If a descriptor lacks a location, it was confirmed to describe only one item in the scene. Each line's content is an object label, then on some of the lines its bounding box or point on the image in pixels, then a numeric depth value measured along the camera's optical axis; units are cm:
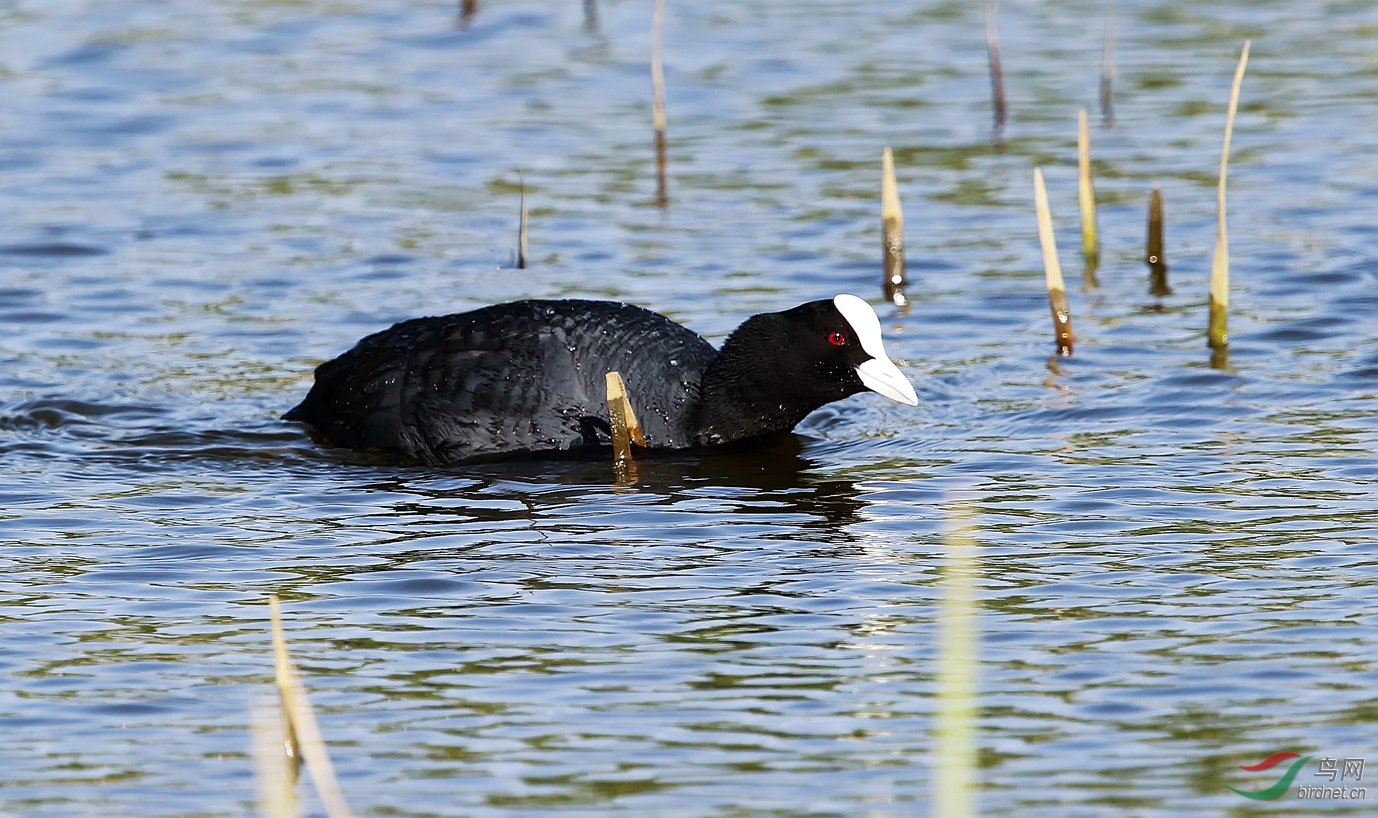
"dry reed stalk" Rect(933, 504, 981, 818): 773
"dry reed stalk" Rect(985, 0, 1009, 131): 2589
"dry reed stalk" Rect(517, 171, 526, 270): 2098
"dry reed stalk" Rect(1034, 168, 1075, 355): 1805
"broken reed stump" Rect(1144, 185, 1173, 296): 2053
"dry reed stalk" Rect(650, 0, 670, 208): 2220
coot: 1639
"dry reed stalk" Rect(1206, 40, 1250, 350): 1773
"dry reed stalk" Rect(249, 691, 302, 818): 828
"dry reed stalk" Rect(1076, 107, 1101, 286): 1916
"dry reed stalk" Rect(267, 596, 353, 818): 859
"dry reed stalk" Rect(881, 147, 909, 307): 2031
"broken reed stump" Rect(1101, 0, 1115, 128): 2606
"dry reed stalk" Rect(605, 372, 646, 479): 1595
